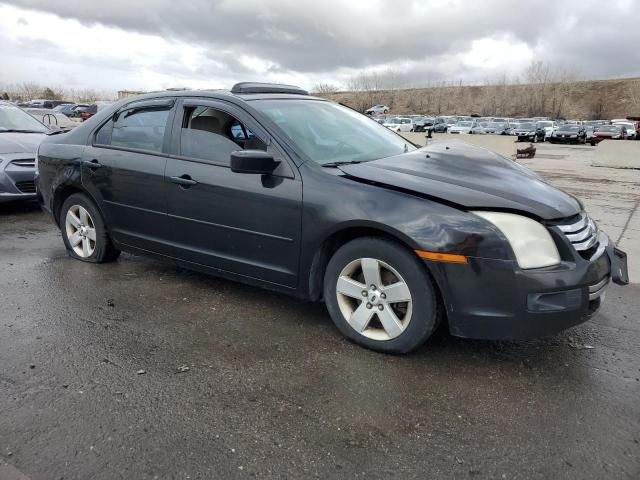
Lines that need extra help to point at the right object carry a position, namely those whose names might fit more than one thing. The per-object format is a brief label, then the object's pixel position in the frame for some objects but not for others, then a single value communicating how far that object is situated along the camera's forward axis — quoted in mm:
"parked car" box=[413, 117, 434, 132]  43988
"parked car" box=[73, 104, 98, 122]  39778
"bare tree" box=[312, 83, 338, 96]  113788
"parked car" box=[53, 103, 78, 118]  40753
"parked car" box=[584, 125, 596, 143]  36494
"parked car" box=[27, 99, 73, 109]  40441
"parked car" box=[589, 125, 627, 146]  34094
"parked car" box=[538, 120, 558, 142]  37562
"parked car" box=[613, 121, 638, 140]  34938
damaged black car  2842
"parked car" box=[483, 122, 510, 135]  41281
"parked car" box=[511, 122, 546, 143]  37812
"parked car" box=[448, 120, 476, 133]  40912
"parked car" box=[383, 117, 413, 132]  42519
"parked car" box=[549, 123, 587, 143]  35625
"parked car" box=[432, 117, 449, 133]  43531
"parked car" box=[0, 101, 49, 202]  7094
